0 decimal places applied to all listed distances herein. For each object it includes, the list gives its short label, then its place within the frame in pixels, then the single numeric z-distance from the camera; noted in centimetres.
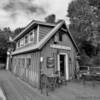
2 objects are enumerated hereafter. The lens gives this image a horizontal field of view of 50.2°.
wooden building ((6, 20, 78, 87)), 734
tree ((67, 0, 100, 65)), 1307
